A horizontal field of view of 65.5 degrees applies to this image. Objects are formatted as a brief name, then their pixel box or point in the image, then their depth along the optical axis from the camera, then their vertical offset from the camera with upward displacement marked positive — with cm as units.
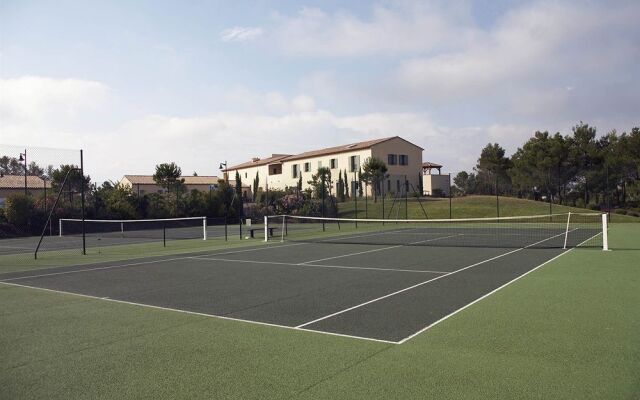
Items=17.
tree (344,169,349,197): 5878 +220
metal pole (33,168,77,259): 3011 -100
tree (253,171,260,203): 5953 +196
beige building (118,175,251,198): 6396 +384
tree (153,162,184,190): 4534 +297
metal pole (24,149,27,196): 1979 +216
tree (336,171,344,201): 5692 +181
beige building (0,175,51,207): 3250 +172
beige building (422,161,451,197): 6363 +229
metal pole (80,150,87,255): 1838 +156
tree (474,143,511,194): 5975 +442
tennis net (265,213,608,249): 2048 -173
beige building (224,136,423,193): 5980 +543
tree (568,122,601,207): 4869 +433
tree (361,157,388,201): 5216 +345
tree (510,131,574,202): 4912 +349
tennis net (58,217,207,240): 2955 -149
